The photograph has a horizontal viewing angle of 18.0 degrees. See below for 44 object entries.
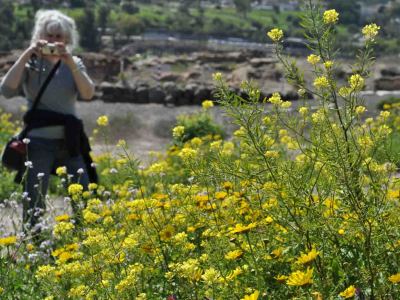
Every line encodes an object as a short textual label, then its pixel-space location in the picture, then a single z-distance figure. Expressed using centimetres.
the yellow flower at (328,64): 366
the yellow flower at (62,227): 438
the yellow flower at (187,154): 408
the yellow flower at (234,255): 360
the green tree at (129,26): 11719
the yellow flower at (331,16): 369
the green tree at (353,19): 12985
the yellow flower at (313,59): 385
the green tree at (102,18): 11469
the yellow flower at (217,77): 391
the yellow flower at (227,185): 462
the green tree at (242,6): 16128
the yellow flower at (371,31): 372
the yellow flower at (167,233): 443
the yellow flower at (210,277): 312
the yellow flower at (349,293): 311
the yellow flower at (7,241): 472
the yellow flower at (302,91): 382
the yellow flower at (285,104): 400
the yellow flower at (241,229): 363
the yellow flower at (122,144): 453
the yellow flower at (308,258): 317
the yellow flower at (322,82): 369
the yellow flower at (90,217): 445
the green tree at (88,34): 8383
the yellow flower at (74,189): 483
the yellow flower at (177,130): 457
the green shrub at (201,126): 1436
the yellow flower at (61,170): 582
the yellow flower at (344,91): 366
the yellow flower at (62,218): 498
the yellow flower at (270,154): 375
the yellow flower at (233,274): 353
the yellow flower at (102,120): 677
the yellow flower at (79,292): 386
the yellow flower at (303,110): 410
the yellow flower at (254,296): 297
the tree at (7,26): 6684
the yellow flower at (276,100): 385
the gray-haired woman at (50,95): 753
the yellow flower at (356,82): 364
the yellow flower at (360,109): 402
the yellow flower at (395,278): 323
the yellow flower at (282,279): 340
